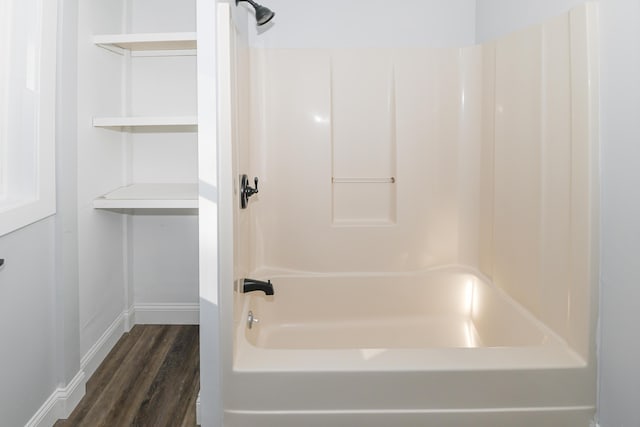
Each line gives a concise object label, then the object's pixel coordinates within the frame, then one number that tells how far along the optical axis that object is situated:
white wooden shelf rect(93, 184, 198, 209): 2.36
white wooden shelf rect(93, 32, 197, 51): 2.31
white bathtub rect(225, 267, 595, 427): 1.61
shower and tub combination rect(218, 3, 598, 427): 1.62
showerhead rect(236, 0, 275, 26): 2.24
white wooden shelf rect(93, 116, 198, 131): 2.33
